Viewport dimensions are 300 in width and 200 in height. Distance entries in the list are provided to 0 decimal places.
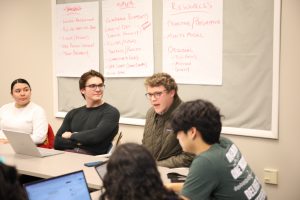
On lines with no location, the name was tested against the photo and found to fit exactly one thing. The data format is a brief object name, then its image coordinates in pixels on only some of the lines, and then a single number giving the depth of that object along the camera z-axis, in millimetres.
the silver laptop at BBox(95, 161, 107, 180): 2145
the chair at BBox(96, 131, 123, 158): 3054
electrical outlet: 3268
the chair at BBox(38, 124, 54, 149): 3665
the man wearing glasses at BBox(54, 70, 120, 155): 3279
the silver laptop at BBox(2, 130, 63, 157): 2873
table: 2443
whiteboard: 3188
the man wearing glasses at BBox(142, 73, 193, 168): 2875
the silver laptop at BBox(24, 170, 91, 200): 1714
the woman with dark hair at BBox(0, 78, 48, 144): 3598
